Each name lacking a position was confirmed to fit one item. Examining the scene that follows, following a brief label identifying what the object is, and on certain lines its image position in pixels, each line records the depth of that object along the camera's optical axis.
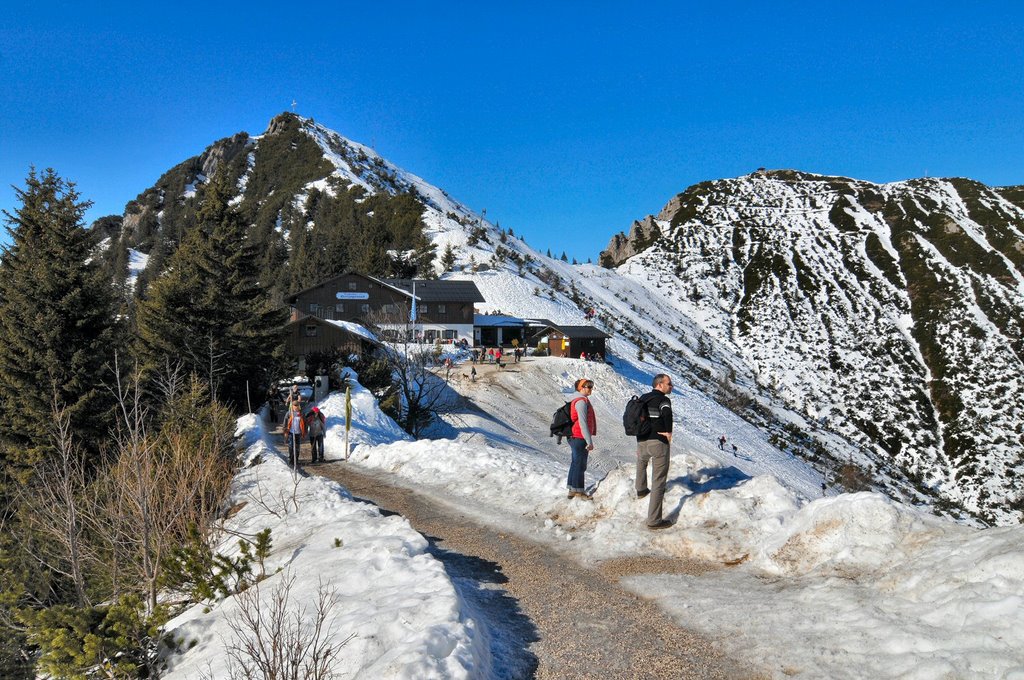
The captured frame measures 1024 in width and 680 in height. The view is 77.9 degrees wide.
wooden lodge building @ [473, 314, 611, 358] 53.97
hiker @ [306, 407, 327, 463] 18.02
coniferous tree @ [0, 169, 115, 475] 19.84
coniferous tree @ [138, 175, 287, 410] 27.67
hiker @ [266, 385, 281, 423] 27.85
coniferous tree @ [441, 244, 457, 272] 77.62
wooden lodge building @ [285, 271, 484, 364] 58.91
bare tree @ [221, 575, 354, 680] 3.93
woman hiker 10.25
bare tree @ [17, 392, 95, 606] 6.81
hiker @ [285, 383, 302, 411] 16.98
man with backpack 8.59
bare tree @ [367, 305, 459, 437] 28.52
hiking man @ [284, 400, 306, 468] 15.91
